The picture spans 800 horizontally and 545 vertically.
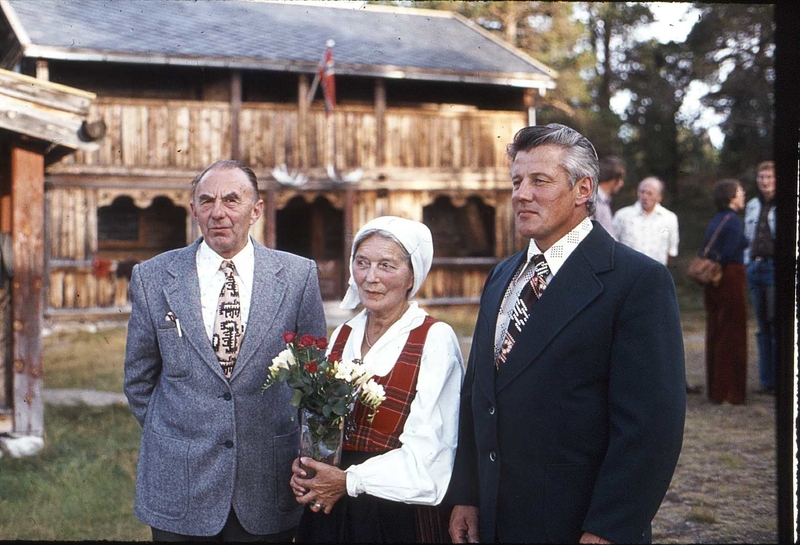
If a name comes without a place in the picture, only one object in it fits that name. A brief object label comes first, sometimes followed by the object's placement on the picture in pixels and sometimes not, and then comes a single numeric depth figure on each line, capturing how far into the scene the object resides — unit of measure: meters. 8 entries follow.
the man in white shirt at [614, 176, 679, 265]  7.46
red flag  14.04
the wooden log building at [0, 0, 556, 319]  14.34
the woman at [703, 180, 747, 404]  7.65
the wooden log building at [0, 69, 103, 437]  6.00
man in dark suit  2.20
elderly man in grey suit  2.80
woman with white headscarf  2.58
